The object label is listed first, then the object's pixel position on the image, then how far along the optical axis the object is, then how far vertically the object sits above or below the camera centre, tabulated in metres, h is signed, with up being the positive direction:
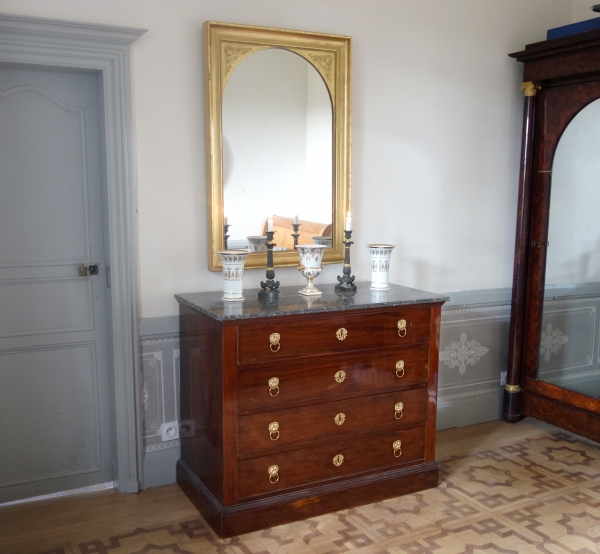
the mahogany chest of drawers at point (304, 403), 2.55 -0.83
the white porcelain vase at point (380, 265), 3.04 -0.29
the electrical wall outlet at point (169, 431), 3.01 -1.06
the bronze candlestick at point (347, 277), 3.01 -0.35
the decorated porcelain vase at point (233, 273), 2.71 -0.30
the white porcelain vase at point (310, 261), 2.84 -0.26
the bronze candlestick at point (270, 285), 2.77 -0.36
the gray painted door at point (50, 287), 2.72 -0.38
